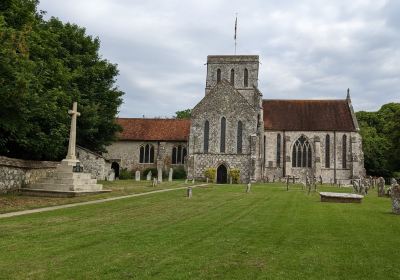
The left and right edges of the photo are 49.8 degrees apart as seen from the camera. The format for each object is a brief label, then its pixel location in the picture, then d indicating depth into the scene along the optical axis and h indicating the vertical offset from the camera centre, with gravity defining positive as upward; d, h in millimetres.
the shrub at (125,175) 47344 -245
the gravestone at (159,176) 38741 -226
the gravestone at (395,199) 16364 -752
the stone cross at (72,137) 23912 +1944
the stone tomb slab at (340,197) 21156 -967
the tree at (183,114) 82481 +11694
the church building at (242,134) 45844 +4652
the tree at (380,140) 47906 +5106
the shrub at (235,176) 44719 -67
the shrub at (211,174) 44838 +90
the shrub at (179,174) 48562 -1
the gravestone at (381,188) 26406 -558
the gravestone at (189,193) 22781 -993
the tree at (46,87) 17250 +4649
